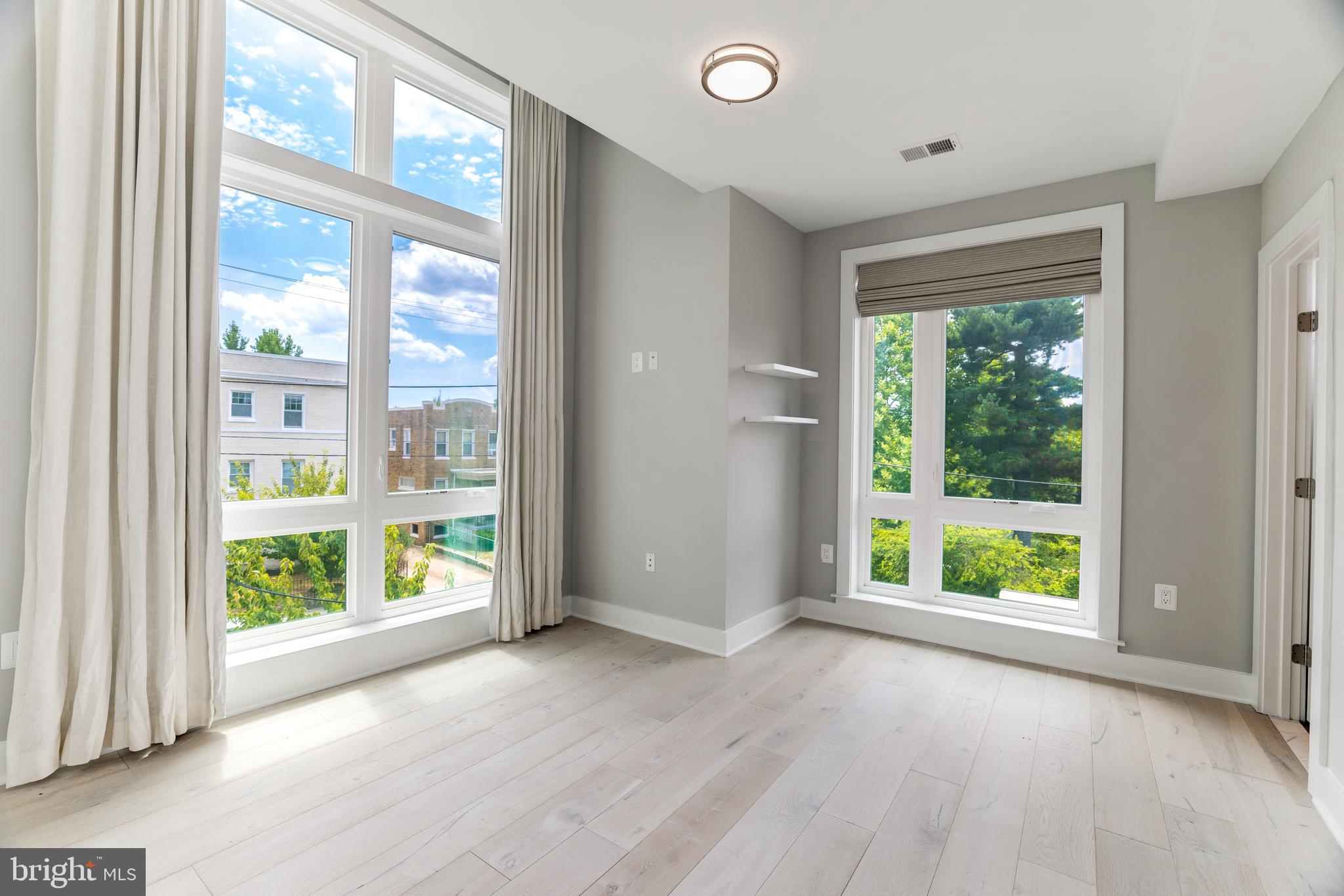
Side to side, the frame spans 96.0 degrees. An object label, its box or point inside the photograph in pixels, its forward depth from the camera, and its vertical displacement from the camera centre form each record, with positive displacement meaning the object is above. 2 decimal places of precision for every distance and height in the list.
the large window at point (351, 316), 2.58 +0.63
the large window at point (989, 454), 3.14 +0.01
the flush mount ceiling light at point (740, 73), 2.13 +1.37
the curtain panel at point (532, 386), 3.38 +0.36
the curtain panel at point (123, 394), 1.93 +0.16
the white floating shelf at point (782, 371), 3.38 +0.47
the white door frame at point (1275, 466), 2.54 -0.02
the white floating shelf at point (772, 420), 3.35 +0.18
